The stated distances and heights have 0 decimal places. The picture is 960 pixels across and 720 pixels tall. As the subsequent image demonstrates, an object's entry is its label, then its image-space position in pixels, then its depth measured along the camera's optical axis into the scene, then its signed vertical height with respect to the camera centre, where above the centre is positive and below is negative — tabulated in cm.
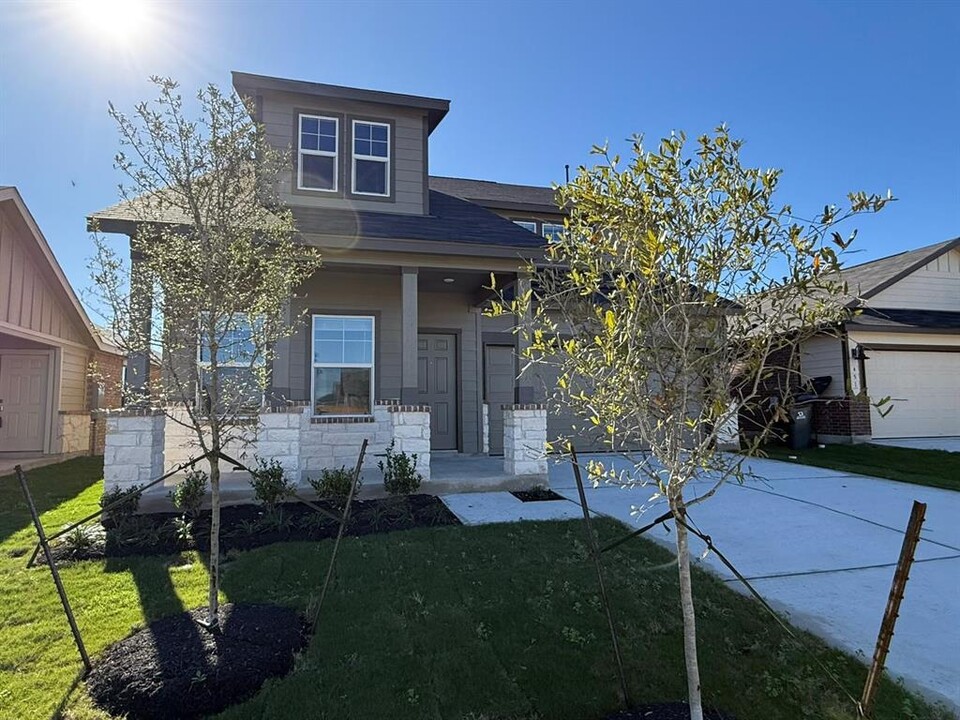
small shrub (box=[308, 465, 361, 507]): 627 -102
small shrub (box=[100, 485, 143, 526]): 549 -113
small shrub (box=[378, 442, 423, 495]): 659 -95
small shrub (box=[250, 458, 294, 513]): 596 -97
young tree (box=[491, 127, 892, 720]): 201 +41
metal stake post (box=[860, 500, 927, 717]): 212 -80
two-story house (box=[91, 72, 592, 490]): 771 +200
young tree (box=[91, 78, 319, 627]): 349 +99
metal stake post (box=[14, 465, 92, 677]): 280 -102
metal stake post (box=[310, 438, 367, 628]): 326 -102
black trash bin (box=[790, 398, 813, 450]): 1181 -69
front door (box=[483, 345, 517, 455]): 1016 +33
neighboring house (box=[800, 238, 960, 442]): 1222 +73
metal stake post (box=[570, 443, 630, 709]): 261 -100
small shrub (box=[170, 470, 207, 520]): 580 -103
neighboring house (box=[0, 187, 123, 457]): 1001 +119
